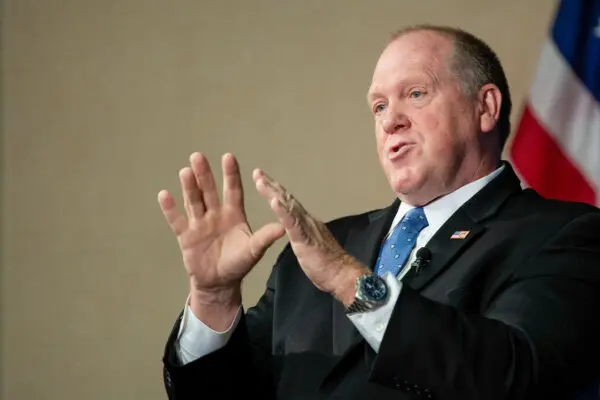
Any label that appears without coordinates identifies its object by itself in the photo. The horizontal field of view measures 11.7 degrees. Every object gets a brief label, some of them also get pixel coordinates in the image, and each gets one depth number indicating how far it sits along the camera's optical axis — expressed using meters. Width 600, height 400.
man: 3.50
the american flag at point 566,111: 4.43
